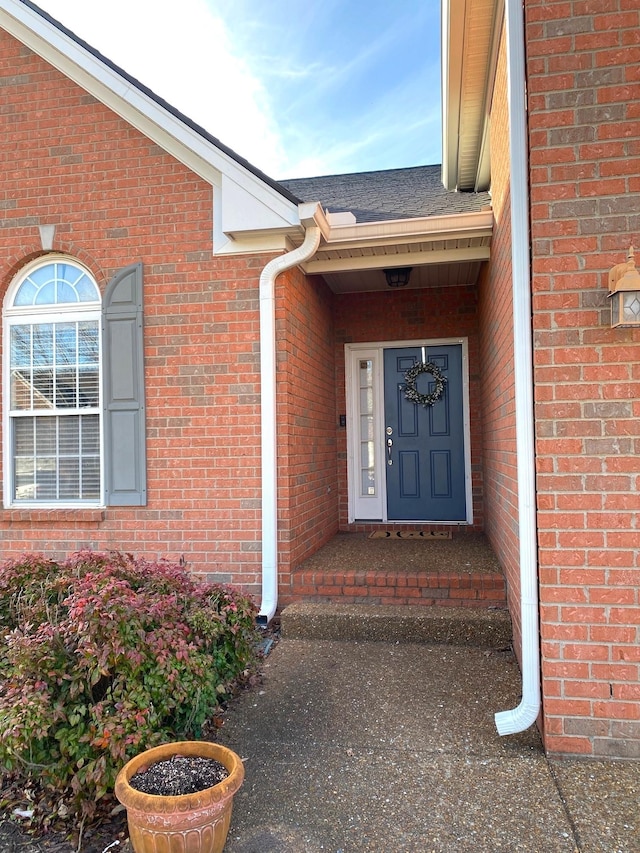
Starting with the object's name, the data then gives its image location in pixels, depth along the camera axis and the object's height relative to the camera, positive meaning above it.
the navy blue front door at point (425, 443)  6.38 -0.03
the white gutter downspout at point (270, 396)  4.49 +0.37
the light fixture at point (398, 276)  5.78 +1.71
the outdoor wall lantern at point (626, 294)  2.50 +0.65
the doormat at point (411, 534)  5.90 -1.00
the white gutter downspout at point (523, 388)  2.71 +0.25
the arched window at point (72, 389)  4.84 +0.50
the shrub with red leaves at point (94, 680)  2.18 -1.00
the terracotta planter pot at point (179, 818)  1.86 -1.25
